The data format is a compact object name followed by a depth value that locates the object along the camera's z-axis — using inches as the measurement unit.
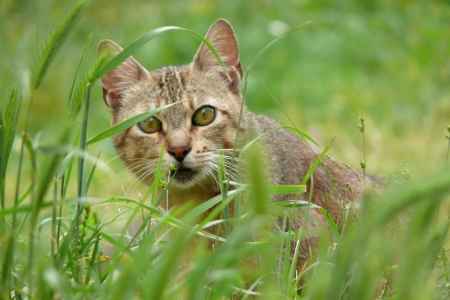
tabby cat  310.0
